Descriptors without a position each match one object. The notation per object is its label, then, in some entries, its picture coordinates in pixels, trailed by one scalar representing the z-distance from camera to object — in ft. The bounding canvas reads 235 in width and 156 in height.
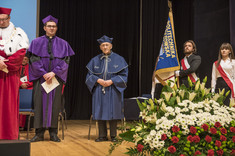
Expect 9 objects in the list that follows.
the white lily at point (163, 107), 7.04
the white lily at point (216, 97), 7.60
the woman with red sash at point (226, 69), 16.96
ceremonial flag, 17.62
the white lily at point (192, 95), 7.21
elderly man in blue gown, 15.11
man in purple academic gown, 14.49
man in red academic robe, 12.48
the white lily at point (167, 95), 7.28
